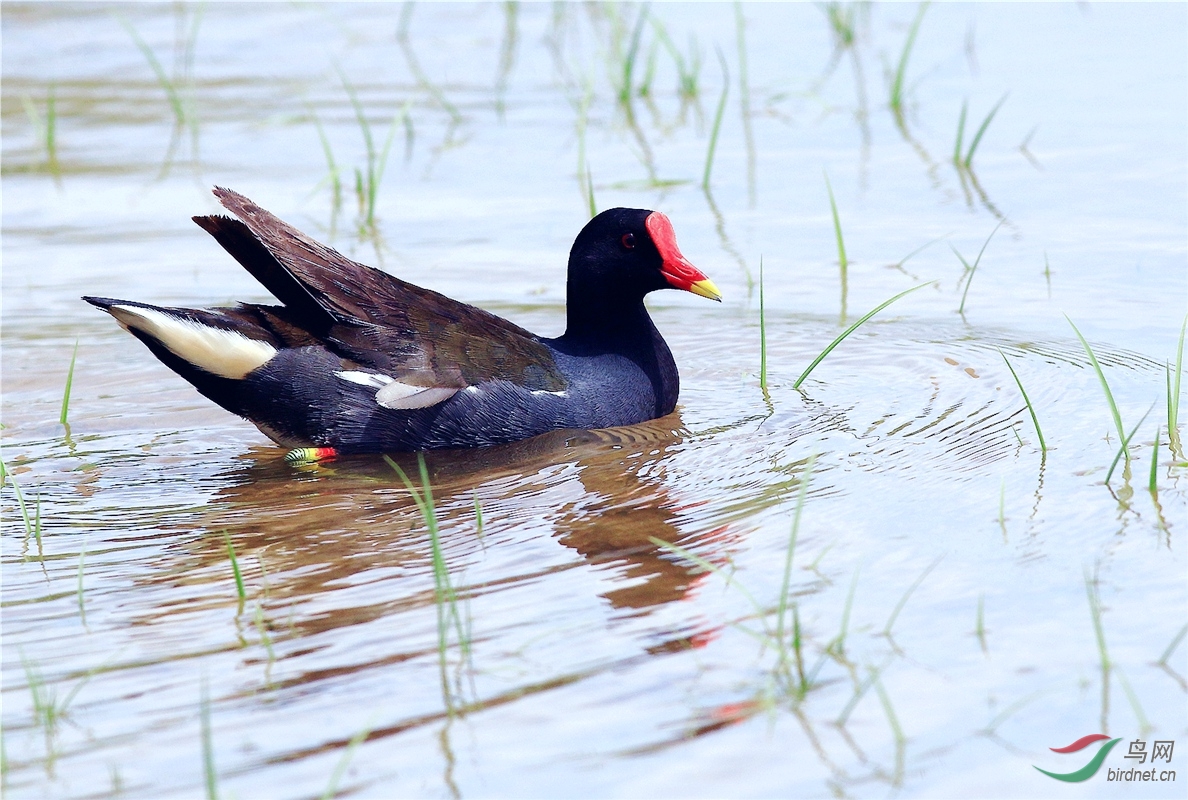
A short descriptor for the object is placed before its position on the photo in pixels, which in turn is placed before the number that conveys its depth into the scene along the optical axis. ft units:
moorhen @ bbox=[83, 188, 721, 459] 29.96
